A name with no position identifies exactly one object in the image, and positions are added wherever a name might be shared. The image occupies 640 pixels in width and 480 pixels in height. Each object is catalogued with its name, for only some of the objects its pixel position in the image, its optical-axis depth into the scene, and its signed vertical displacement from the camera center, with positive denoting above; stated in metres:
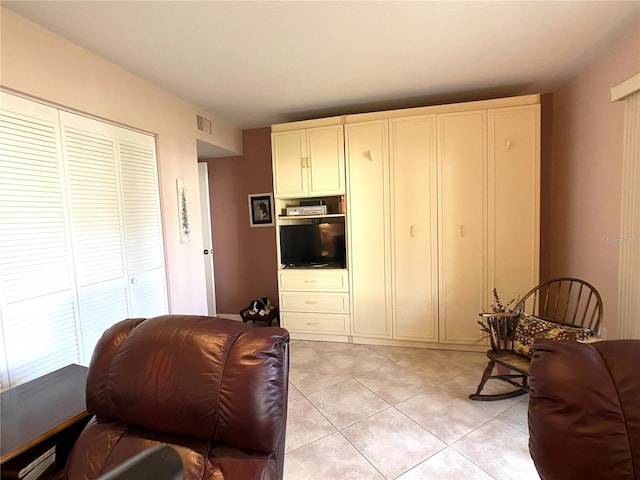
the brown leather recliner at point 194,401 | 0.93 -0.55
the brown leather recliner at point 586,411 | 0.84 -0.58
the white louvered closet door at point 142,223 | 2.38 +0.02
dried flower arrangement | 2.85 -0.87
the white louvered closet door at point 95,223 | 1.99 +0.04
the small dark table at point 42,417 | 1.05 -0.70
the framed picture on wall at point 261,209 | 4.05 +0.15
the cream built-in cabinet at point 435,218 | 2.86 -0.04
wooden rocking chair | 2.06 -0.93
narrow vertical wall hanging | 2.89 +0.13
